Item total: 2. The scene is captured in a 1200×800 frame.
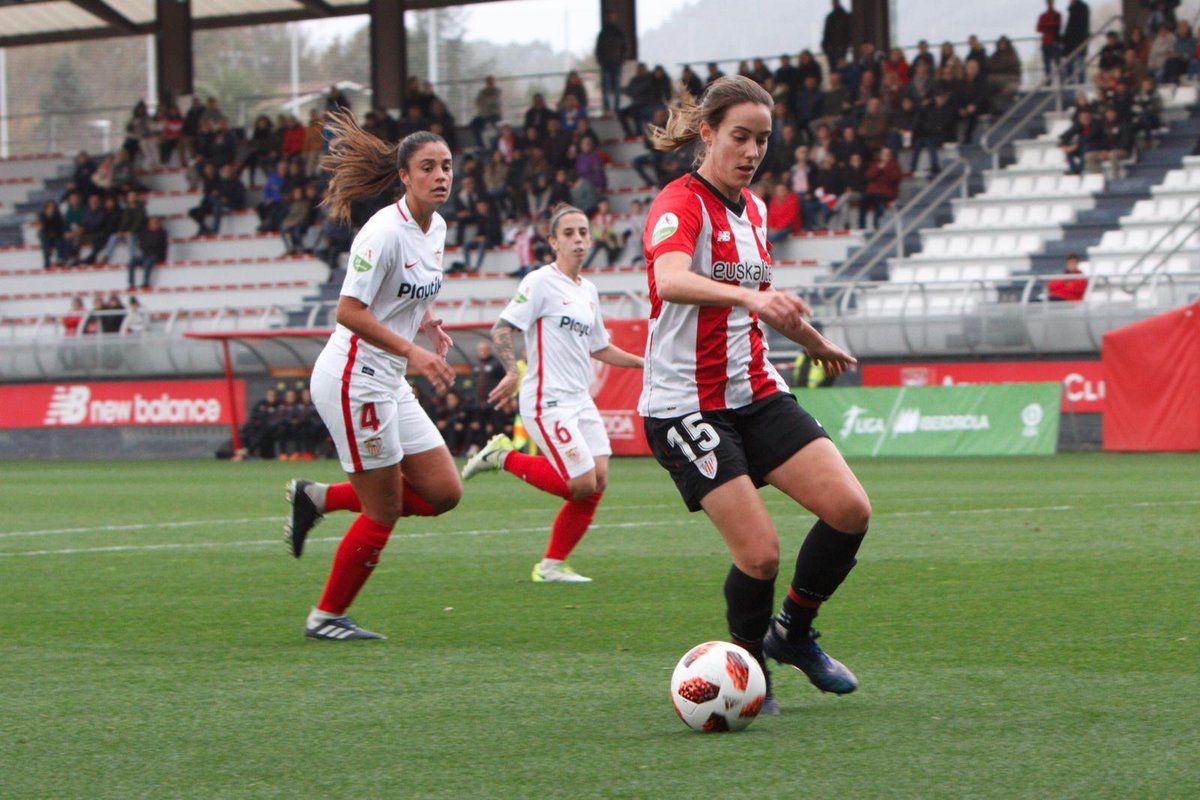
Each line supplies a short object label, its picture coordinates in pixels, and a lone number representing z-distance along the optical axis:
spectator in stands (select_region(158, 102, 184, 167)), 39.48
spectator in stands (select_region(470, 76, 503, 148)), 37.12
